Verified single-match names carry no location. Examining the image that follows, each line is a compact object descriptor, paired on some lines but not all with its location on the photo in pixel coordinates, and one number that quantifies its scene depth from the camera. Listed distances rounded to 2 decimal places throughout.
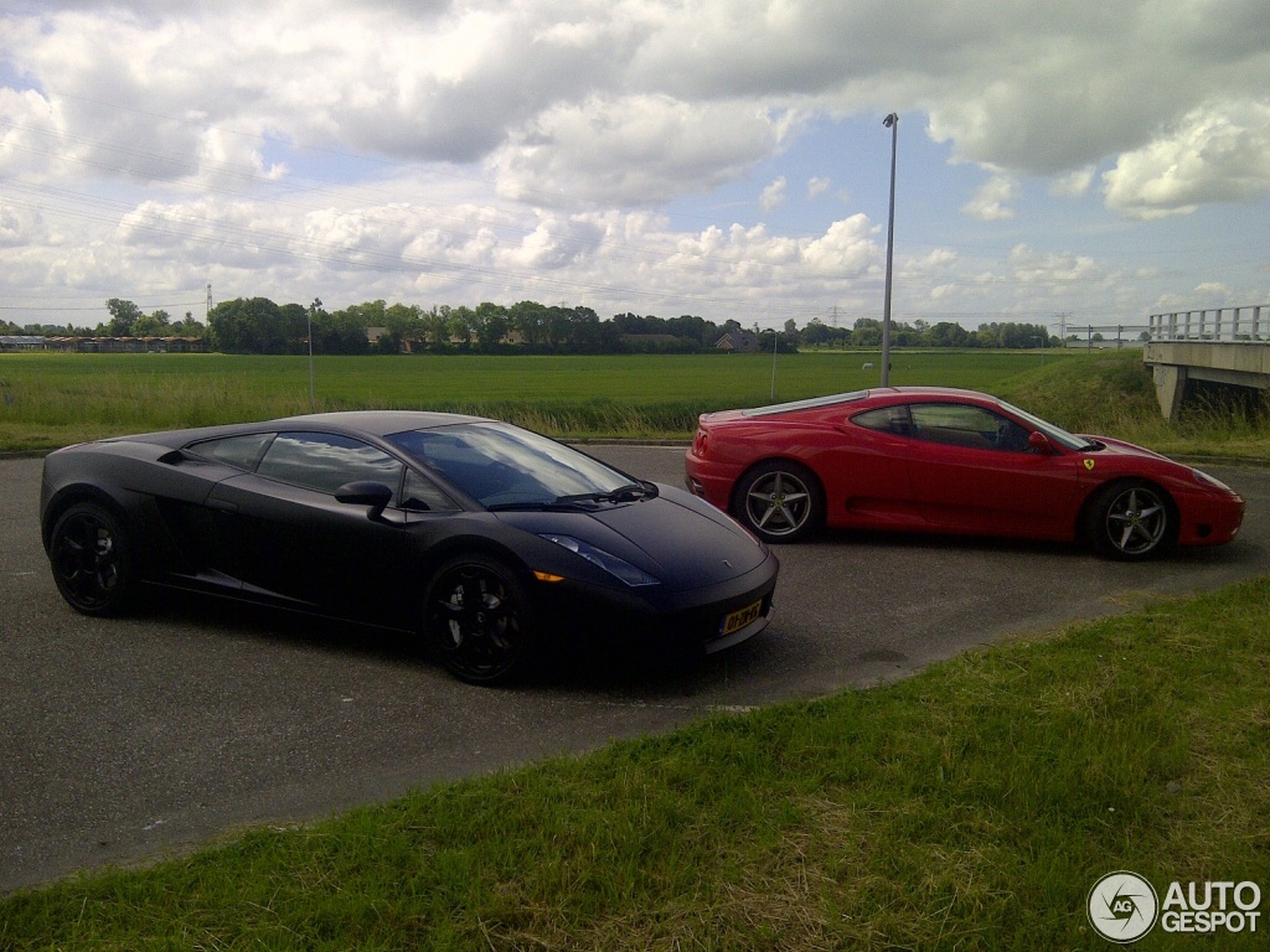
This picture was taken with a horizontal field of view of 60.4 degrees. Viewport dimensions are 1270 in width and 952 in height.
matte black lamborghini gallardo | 5.14
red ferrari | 8.39
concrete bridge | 31.55
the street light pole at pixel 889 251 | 29.02
